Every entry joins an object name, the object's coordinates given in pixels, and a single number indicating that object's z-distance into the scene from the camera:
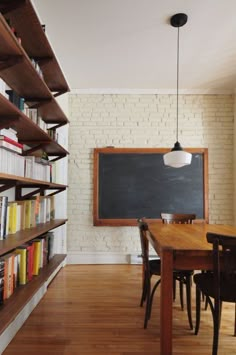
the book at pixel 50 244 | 2.64
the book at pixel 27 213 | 2.20
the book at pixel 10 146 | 1.60
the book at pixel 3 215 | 1.64
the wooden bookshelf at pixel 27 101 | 1.52
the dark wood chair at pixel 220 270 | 1.57
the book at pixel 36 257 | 2.22
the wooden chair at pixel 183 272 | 2.17
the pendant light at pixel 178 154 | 2.41
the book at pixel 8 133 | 1.68
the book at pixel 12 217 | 1.86
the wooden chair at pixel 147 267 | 2.14
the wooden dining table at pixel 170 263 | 1.66
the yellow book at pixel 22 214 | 2.09
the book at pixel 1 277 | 1.60
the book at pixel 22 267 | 1.95
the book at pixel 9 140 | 1.61
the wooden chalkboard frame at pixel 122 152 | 3.94
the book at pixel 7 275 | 1.67
